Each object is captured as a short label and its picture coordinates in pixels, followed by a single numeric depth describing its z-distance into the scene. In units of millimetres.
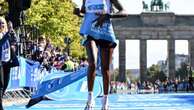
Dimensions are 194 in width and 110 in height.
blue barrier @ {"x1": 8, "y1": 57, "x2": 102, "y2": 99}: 12836
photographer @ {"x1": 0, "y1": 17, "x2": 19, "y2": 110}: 9508
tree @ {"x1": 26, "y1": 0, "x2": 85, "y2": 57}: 35781
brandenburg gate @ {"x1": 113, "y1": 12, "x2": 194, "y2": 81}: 115875
